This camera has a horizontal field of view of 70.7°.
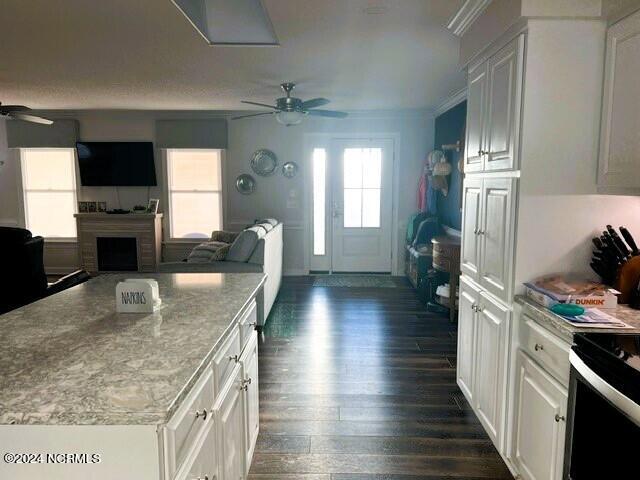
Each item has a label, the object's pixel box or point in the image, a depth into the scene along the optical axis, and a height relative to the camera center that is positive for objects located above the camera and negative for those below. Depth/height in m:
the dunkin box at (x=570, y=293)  1.91 -0.43
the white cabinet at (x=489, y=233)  2.22 -0.21
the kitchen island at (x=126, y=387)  0.98 -0.47
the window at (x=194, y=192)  7.02 +0.01
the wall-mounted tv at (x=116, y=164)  6.85 +0.43
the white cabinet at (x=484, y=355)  2.30 -0.91
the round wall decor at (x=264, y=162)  6.90 +0.47
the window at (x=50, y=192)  7.07 +0.00
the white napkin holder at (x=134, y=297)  1.73 -0.40
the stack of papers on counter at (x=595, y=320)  1.69 -0.48
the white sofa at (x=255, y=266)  4.18 -0.69
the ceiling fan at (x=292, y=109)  4.44 +0.84
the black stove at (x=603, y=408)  1.26 -0.66
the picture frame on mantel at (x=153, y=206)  6.79 -0.21
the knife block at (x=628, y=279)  1.95 -0.37
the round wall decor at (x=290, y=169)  6.90 +0.37
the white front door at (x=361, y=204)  6.84 -0.16
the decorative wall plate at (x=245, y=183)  6.93 +0.15
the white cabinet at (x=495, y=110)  2.14 +0.45
